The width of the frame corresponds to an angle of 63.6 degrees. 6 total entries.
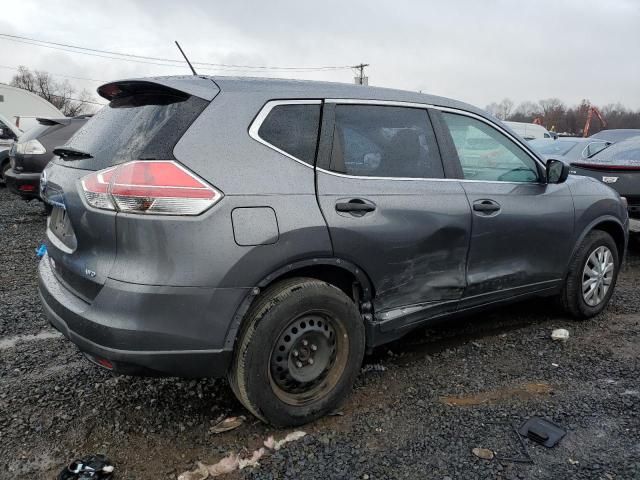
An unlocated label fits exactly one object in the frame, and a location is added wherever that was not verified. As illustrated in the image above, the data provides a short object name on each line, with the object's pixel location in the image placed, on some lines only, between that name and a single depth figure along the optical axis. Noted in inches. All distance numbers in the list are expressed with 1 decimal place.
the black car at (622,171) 256.8
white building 1118.4
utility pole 2100.1
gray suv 89.5
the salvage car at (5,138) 460.4
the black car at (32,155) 315.9
